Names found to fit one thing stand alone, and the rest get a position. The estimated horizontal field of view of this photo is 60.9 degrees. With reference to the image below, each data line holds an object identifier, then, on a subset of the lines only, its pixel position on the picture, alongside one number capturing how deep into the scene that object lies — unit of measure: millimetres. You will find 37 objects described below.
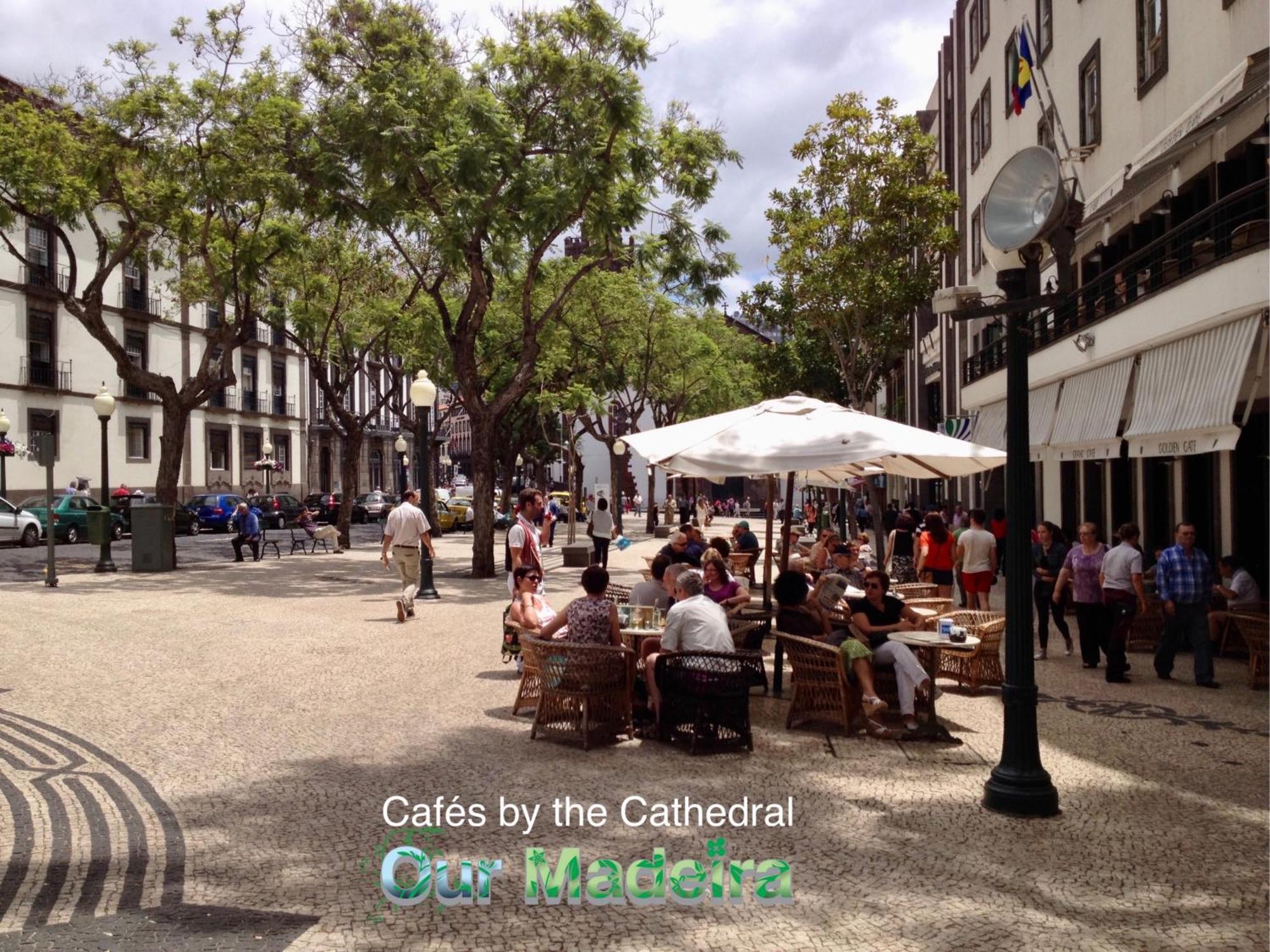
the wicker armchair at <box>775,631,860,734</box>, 7324
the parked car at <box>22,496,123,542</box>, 29344
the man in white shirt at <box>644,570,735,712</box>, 7207
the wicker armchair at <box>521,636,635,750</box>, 7074
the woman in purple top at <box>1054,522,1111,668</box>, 10102
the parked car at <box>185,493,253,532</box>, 35844
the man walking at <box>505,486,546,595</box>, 11125
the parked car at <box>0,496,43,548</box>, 26859
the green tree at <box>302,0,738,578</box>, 18016
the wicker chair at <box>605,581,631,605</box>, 10640
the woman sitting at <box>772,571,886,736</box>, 7895
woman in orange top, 13188
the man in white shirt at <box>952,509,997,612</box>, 12344
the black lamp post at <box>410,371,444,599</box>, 15930
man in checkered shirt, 9219
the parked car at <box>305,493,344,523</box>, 43250
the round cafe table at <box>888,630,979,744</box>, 7360
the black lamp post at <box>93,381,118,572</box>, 20203
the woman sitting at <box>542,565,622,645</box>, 7504
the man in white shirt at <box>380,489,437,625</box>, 13844
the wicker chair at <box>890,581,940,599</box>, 11323
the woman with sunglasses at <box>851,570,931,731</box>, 7477
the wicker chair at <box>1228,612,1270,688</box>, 9125
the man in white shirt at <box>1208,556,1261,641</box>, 10469
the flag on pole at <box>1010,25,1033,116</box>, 16609
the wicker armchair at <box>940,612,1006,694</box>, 8836
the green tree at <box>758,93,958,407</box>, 22266
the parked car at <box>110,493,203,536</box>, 33906
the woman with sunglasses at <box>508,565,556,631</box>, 8789
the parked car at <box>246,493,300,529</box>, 38938
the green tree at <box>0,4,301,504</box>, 19766
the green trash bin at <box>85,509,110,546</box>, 19875
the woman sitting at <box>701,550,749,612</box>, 9445
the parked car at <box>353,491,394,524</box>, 46031
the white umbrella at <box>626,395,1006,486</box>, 7977
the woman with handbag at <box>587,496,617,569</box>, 20703
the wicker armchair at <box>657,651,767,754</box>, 6875
